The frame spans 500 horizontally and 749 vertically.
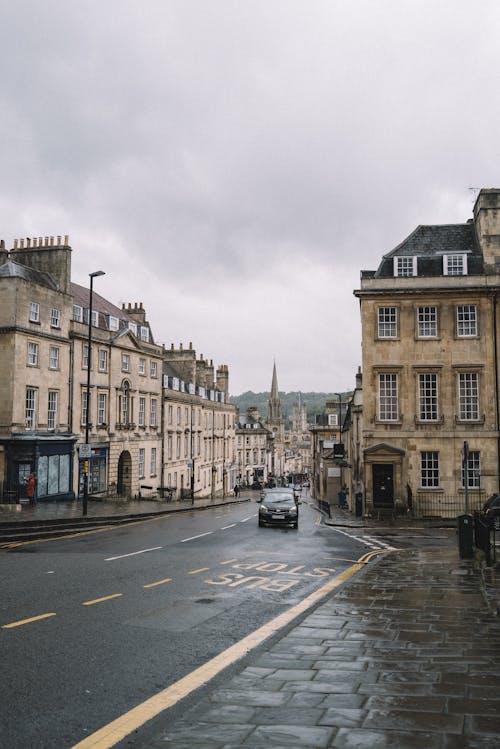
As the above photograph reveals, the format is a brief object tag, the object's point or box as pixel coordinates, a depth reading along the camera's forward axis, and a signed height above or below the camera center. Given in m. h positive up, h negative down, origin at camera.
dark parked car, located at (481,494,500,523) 20.38 -2.55
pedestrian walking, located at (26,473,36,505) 33.69 -2.88
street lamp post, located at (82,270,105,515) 29.17 -1.77
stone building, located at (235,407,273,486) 114.00 -2.74
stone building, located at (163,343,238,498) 56.60 +1.02
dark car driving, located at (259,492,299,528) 27.53 -3.34
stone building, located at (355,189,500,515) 33.50 +3.00
